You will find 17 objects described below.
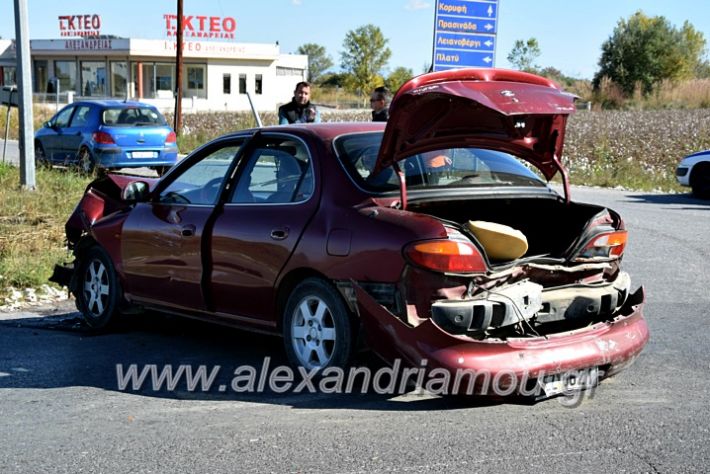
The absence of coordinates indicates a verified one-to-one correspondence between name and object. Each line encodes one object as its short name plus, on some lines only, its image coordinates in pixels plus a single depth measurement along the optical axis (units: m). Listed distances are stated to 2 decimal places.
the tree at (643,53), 75.19
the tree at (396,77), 75.69
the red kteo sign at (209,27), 75.38
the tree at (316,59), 142.00
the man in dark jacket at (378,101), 11.33
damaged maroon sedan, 5.34
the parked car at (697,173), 19.23
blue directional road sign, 15.56
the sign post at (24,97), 16.14
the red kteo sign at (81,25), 77.56
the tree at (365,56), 90.75
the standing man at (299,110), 11.51
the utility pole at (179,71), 32.62
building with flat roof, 72.94
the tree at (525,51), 77.31
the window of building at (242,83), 78.69
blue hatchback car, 20.97
